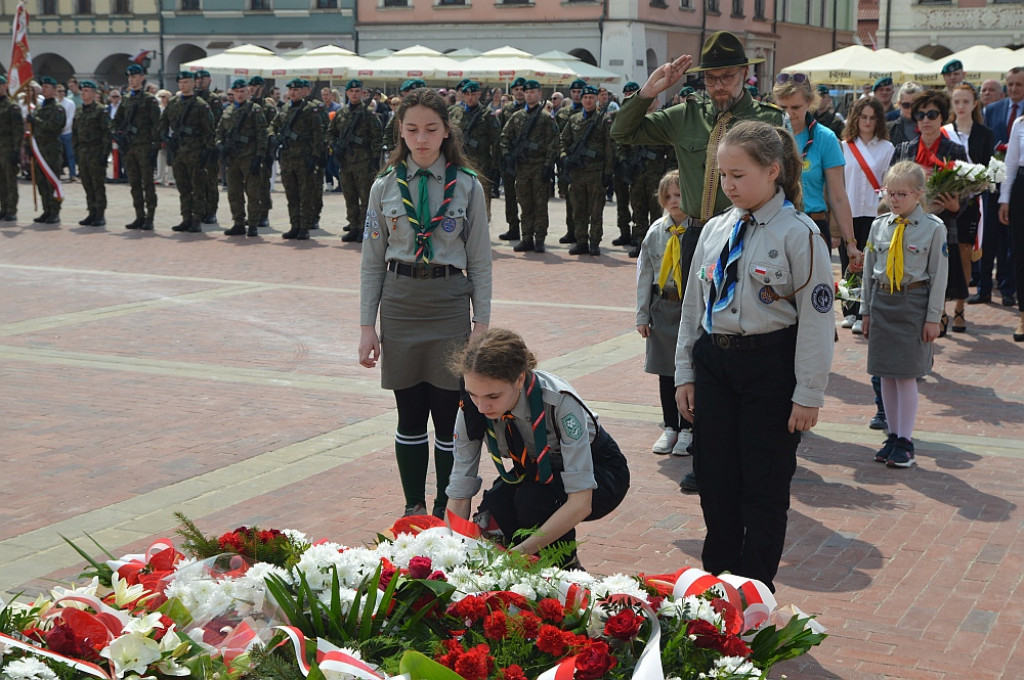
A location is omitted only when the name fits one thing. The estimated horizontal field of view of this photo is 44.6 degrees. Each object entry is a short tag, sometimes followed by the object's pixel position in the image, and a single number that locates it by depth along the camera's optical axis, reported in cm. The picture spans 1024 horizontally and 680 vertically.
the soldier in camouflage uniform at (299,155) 1691
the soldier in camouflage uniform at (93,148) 1809
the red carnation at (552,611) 327
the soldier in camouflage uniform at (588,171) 1572
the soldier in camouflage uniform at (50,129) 1933
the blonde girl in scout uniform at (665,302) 670
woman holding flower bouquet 977
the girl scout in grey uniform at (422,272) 535
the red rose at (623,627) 319
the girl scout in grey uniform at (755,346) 416
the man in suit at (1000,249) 1203
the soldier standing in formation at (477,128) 1741
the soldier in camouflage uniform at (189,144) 1731
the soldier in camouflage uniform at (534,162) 1616
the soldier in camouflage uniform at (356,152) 1681
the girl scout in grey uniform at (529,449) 413
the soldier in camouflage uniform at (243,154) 1717
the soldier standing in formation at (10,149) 1848
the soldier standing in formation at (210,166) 1775
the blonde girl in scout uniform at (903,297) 669
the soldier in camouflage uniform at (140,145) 1792
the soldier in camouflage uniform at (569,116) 1662
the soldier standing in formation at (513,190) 1680
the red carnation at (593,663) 301
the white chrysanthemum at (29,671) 290
